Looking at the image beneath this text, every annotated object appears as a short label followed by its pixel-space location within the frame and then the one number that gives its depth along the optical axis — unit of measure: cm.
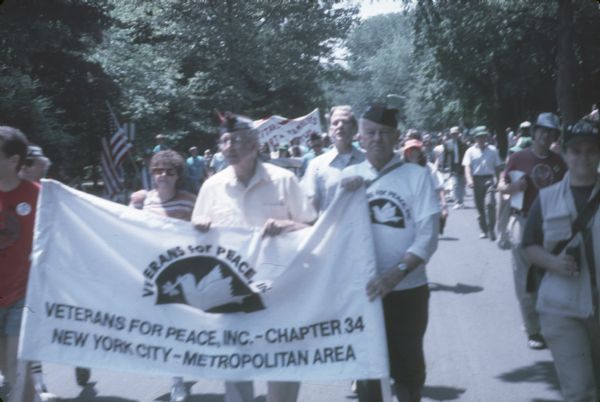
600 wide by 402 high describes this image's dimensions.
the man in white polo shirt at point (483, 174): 1512
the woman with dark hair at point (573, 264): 468
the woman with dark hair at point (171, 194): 637
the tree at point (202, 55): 2906
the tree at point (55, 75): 1978
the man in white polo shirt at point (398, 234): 478
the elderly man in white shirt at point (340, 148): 657
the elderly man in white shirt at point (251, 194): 510
